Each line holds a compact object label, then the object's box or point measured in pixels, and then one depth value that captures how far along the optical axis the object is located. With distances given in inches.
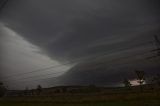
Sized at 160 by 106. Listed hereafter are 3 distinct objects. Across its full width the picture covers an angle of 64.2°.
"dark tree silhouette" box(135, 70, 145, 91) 1552.4
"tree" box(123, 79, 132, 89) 2067.5
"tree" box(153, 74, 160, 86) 1528.3
